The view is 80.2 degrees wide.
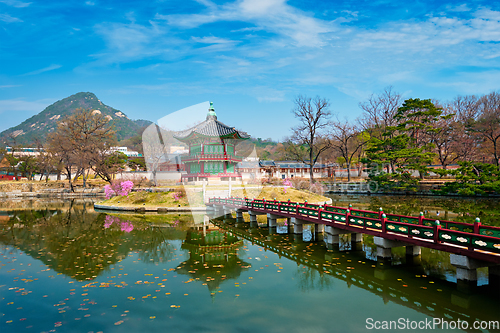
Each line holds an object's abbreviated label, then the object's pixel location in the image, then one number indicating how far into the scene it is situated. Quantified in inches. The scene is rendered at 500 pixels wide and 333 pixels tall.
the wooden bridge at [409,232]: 382.0
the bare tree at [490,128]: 1572.3
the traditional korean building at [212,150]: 1793.8
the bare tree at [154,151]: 2247.2
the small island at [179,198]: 1251.2
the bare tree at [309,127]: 1952.5
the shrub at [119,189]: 1417.3
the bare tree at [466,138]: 1849.2
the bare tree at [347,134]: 2183.8
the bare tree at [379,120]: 2090.3
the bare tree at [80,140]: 2064.5
